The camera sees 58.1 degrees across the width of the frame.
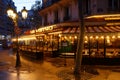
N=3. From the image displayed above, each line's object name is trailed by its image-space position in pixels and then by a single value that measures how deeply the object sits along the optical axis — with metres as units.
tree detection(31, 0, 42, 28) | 22.87
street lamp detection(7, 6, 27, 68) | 9.29
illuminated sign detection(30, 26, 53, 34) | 12.22
